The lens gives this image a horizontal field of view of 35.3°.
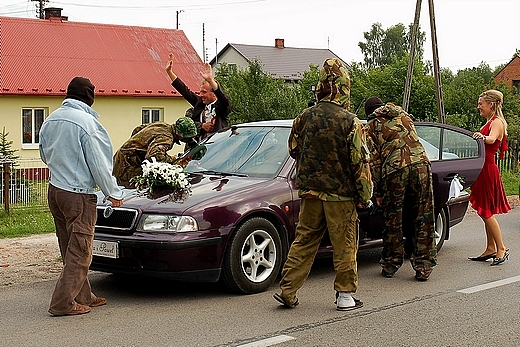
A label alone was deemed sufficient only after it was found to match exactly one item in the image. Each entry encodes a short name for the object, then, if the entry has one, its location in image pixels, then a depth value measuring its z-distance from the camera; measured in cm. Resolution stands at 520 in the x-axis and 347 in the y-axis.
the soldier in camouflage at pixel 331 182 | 659
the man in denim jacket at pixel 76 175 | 652
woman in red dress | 916
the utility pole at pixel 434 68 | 2262
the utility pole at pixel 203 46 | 7272
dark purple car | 691
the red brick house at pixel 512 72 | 7900
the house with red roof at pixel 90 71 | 2792
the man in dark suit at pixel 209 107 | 997
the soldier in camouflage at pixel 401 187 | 812
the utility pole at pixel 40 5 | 5698
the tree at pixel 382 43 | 8612
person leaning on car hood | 852
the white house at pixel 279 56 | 7219
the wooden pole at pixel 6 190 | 1334
